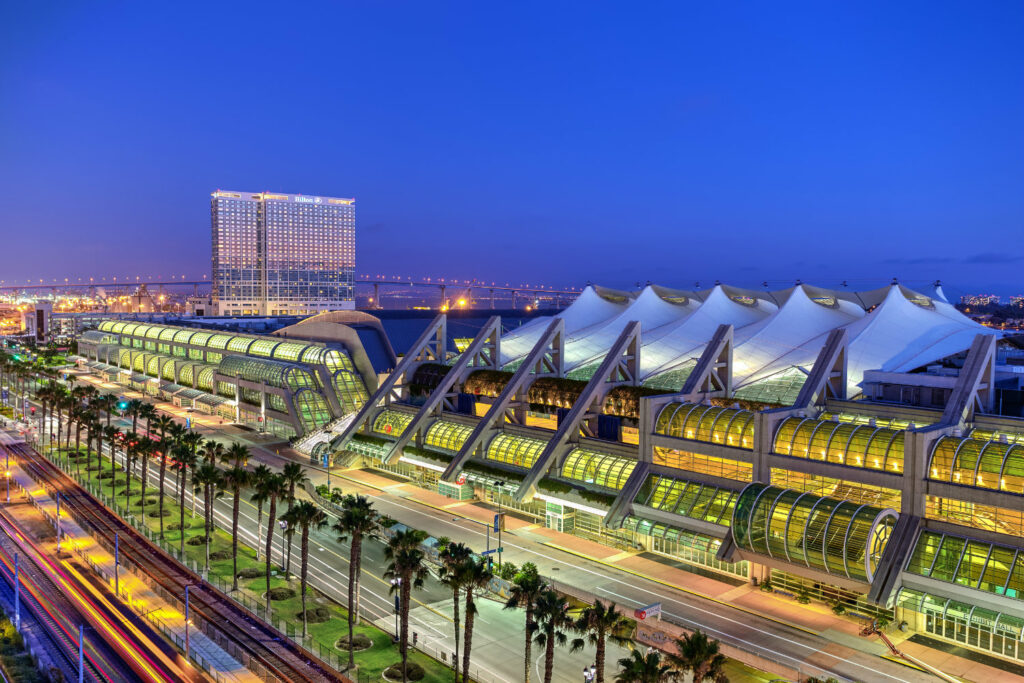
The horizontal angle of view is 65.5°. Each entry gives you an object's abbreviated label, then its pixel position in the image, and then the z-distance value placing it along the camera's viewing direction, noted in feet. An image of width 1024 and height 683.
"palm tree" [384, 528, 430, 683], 139.64
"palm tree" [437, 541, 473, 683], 134.72
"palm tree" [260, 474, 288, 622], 180.75
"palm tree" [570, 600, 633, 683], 117.80
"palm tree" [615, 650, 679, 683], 102.98
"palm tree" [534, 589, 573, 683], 120.57
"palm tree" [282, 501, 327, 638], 164.76
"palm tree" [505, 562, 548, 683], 126.21
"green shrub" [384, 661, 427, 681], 145.07
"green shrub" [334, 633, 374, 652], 157.52
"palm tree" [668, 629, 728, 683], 104.99
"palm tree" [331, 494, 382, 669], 153.17
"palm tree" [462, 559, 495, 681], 133.49
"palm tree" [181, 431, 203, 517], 241.14
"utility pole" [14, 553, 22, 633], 162.30
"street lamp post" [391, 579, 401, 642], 158.99
